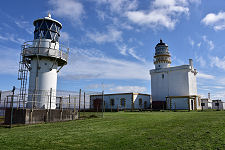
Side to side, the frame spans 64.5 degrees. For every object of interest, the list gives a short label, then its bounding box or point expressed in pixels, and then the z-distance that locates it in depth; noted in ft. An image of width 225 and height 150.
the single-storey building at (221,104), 135.69
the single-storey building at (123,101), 112.47
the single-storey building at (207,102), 130.00
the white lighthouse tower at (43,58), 44.29
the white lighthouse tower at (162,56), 131.44
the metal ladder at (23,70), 44.98
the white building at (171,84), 109.46
